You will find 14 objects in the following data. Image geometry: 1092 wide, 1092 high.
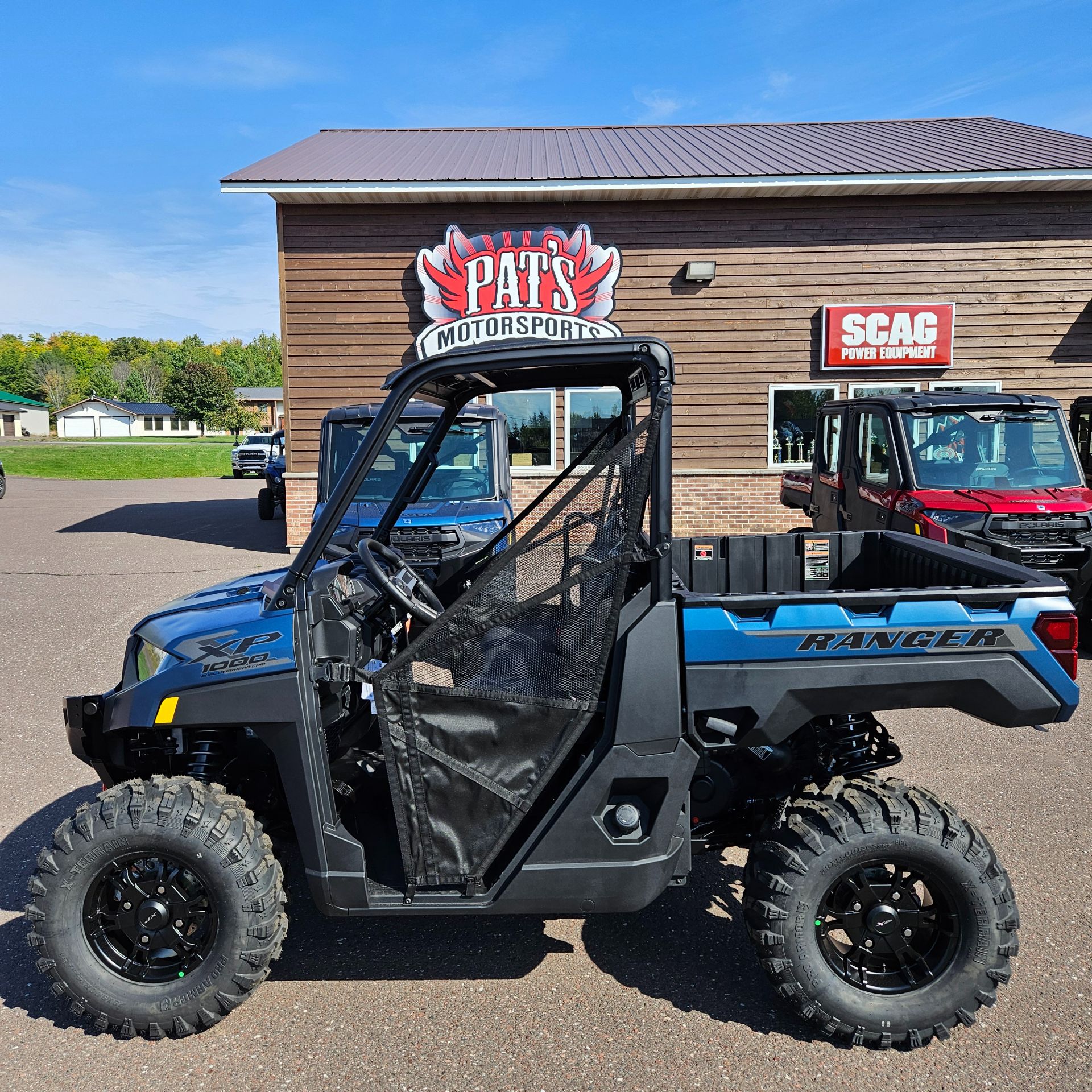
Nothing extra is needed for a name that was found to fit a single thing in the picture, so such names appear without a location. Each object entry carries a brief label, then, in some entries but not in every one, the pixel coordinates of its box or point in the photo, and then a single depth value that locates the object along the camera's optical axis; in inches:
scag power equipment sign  541.3
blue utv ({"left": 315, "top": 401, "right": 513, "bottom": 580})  203.2
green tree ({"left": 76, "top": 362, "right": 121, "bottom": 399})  4933.6
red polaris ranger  275.0
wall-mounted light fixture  534.3
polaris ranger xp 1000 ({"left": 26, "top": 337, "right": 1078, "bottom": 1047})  104.9
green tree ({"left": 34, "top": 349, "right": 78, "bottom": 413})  4500.5
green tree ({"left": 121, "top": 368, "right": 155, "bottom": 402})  5000.0
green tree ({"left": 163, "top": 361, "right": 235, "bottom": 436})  3713.1
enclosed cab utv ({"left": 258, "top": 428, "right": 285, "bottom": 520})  720.3
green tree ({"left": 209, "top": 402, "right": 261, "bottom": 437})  3725.4
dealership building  534.3
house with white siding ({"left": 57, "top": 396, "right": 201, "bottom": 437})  4244.6
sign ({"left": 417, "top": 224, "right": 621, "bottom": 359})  538.0
